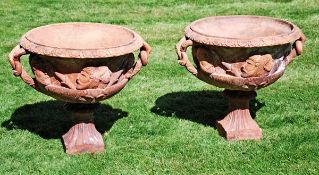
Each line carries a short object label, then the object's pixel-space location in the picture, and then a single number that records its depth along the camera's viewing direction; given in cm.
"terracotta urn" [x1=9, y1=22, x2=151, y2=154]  530
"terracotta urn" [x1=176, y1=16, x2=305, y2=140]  569
